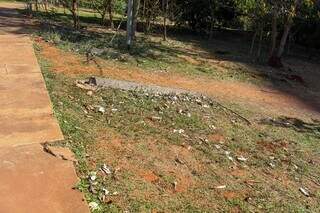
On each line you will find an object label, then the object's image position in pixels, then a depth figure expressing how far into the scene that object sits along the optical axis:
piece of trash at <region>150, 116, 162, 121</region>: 6.51
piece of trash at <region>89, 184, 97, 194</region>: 4.22
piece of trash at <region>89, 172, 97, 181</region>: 4.45
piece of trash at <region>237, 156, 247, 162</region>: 5.67
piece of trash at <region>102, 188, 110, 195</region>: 4.28
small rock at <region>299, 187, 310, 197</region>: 5.13
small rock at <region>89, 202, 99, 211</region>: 3.97
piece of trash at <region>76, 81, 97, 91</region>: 7.46
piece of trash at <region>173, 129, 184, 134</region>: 6.21
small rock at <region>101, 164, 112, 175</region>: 4.68
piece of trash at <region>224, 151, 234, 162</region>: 5.62
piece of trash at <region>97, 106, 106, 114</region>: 6.43
